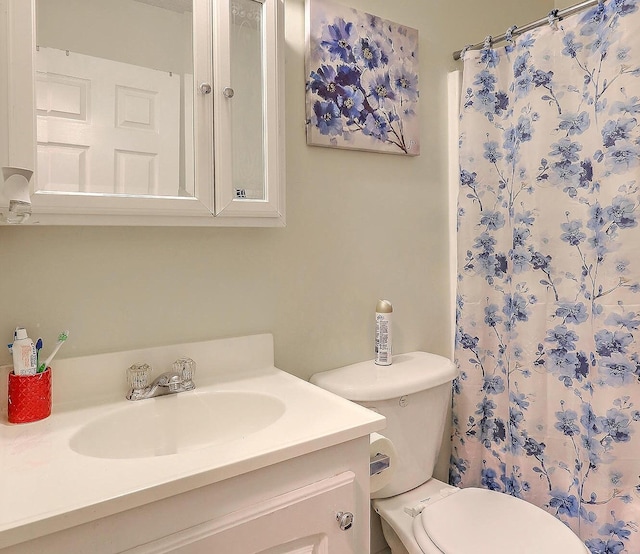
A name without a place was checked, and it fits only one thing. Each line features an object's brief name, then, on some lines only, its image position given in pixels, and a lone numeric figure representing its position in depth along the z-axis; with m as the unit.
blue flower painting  1.31
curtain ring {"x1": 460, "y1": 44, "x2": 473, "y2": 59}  1.57
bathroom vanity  0.62
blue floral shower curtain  1.23
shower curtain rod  1.30
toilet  1.10
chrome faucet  1.01
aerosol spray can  1.39
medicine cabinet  0.86
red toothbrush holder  0.87
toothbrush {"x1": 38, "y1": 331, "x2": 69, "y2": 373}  0.91
